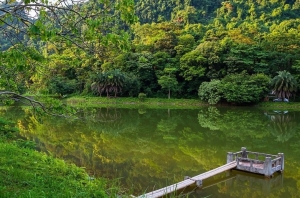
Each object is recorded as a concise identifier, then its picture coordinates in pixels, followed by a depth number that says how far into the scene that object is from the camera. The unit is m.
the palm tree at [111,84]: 33.50
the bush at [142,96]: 34.22
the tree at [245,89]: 30.50
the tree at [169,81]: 34.12
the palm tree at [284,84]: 30.30
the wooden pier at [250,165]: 9.43
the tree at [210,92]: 31.52
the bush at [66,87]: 34.91
